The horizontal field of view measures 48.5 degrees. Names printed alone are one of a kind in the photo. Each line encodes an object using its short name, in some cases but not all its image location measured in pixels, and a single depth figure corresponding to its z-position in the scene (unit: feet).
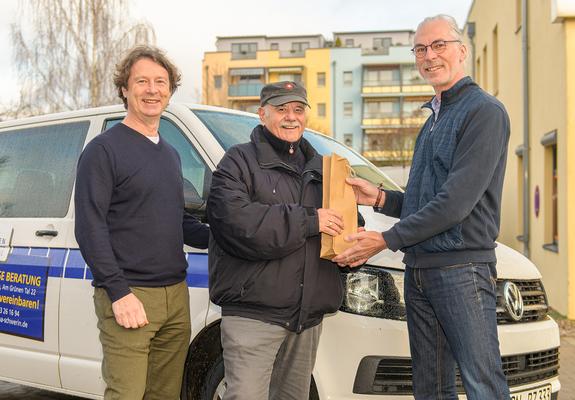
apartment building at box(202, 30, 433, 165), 170.81
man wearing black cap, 8.31
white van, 9.68
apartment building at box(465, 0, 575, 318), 26.66
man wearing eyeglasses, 8.26
